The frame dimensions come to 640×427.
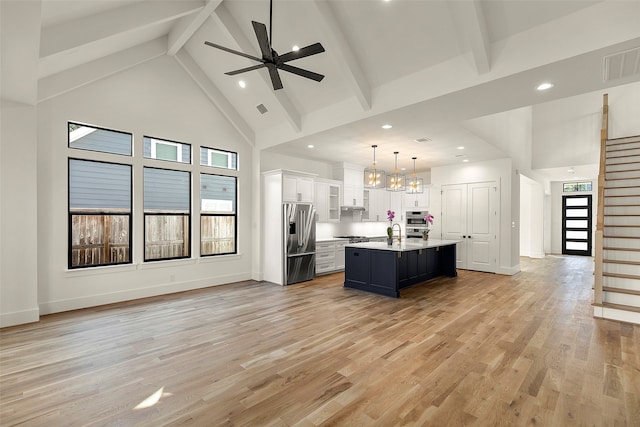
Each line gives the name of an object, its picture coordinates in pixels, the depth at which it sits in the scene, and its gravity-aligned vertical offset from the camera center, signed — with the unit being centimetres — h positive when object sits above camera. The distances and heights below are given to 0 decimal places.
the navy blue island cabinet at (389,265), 533 -108
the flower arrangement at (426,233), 697 -55
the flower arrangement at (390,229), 606 -40
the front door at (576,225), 1129 -57
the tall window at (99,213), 465 -8
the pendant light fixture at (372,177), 618 +70
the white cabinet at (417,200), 942 +29
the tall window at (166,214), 540 -10
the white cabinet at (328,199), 753 +25
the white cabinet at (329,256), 726 -118
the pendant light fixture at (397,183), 639 +56
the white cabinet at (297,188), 643 +46
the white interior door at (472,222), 763 -34
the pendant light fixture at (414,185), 661 +53
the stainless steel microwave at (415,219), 934 -31
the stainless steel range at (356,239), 808 -81
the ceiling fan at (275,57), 294 +158
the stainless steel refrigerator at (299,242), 636 -72
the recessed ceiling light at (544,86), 347 +144
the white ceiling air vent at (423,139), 576 +135
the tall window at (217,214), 615 -12
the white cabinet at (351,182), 824 +77
